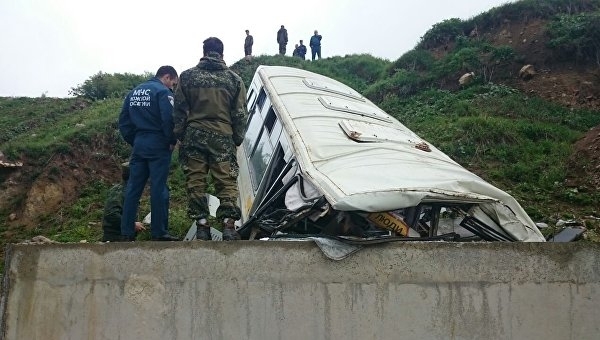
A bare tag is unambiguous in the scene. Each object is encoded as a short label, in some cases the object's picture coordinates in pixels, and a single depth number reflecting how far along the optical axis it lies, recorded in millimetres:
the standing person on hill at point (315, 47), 20734
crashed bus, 3268
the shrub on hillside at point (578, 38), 12508
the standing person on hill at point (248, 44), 19047
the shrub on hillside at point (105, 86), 15922
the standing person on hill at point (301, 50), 20756
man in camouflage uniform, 4086
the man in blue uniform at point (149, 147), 4223
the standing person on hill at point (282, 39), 20281
